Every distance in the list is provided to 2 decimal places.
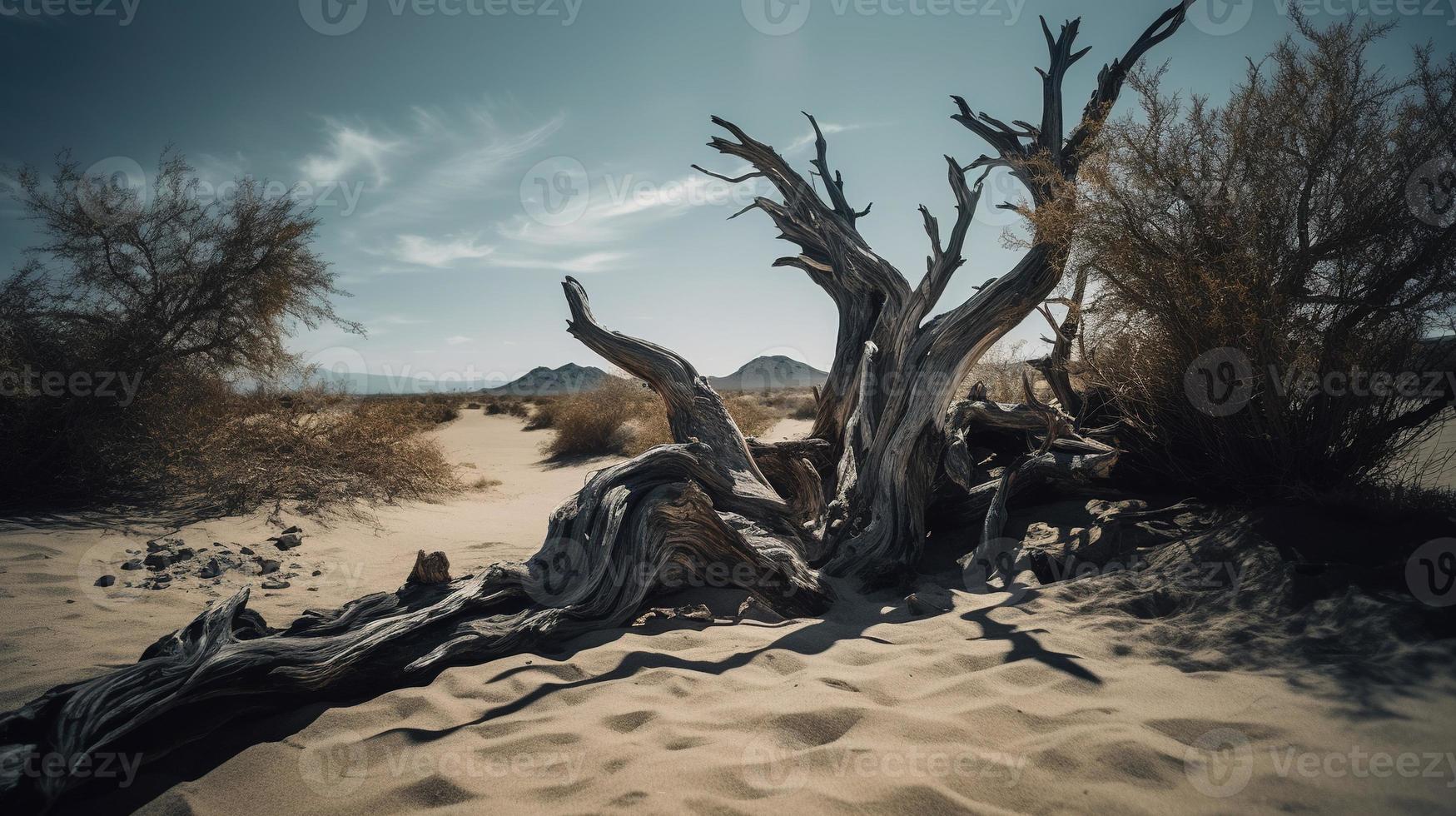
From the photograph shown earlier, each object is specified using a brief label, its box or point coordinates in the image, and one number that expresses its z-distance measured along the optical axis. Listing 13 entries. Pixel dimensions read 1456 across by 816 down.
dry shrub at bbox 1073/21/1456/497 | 3.72
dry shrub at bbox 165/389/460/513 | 6.25
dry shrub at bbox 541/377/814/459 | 13.53
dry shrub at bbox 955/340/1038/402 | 9.89
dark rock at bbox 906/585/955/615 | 3.90
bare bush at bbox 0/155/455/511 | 5.85
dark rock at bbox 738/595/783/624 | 3.98
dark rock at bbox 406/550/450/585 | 3.66
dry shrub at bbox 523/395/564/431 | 18.70
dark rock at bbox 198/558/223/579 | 4.60
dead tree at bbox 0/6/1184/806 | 2.62
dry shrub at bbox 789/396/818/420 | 23.24
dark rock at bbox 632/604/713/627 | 3.92
